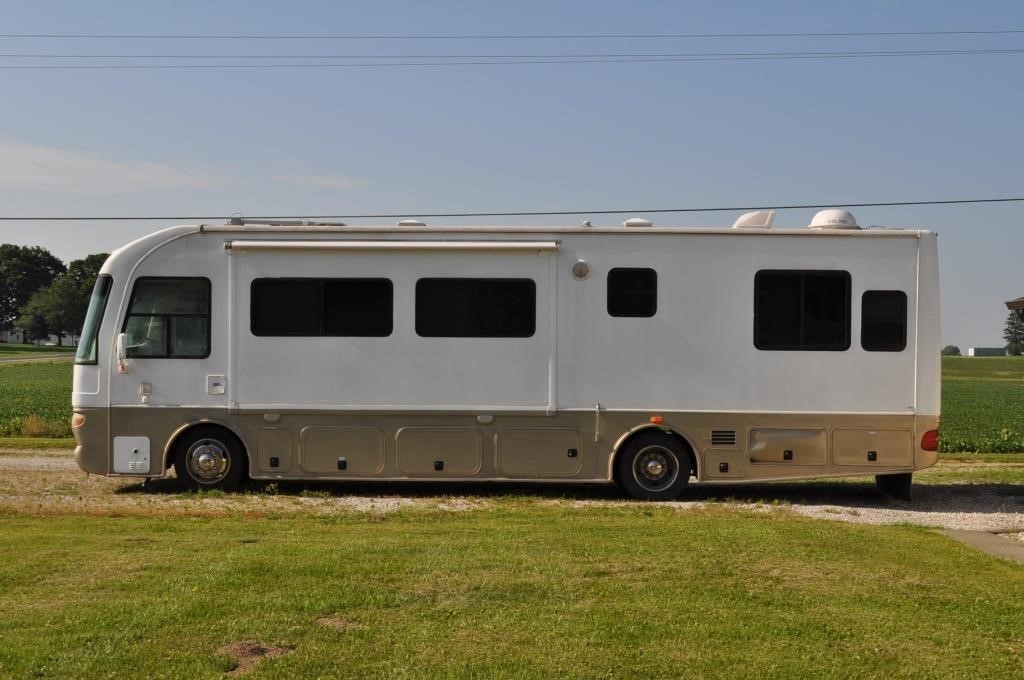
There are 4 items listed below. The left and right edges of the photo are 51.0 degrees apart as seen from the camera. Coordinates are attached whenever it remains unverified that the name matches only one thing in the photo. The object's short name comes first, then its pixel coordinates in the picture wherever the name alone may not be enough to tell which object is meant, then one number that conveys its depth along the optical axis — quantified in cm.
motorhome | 1216
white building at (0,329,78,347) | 13050
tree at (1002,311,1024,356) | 13912
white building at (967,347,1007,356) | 13775
